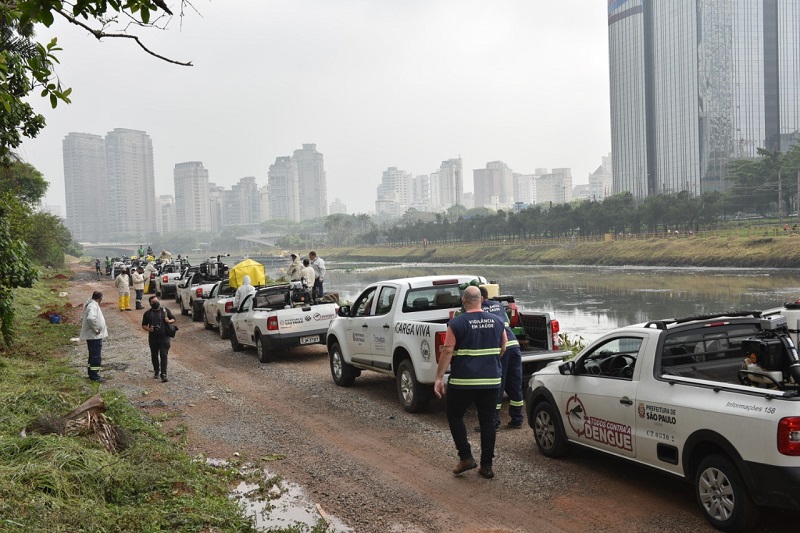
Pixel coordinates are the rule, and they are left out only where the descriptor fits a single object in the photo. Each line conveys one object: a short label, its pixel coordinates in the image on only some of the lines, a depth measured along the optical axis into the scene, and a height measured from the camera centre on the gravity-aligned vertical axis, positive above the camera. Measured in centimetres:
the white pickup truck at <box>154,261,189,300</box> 3600 -161
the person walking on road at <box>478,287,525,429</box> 927 -168
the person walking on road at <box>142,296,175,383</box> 1387 -146
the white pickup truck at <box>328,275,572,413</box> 998 -132
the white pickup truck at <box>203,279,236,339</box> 2014 -167
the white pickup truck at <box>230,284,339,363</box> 1574 -168
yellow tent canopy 2313 -83
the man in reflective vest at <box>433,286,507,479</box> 716 -115
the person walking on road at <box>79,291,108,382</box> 1351 -141
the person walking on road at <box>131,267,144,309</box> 3052 -140
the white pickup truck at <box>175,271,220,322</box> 2542 -151
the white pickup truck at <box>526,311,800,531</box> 536 -143
